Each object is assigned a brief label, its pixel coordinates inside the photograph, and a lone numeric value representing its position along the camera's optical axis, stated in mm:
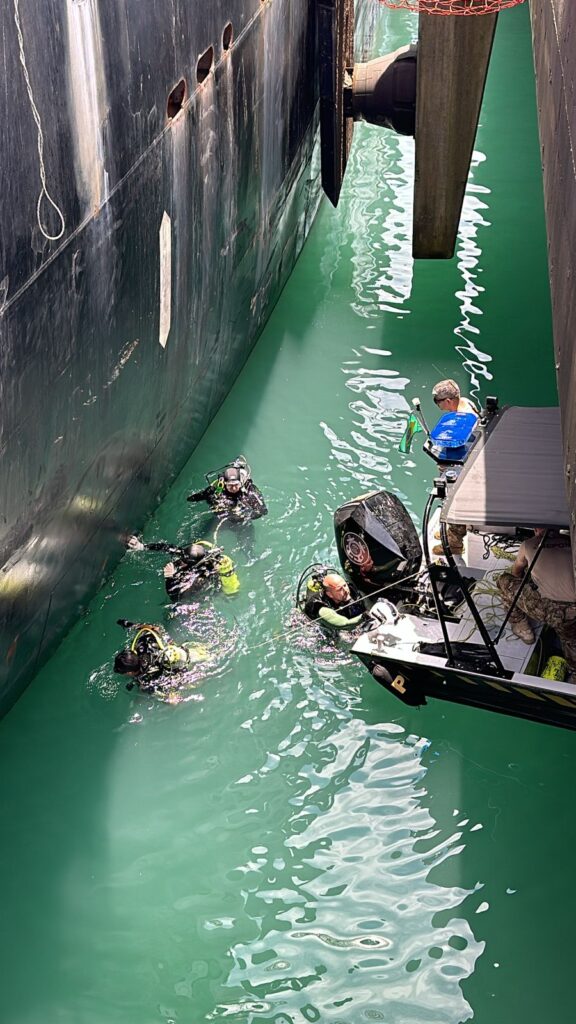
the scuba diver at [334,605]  9078
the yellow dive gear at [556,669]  8008
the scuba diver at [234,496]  10375
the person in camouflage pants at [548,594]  7832
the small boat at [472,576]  7727
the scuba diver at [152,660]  8781
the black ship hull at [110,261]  7262
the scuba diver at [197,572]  9641
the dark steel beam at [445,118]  12727
